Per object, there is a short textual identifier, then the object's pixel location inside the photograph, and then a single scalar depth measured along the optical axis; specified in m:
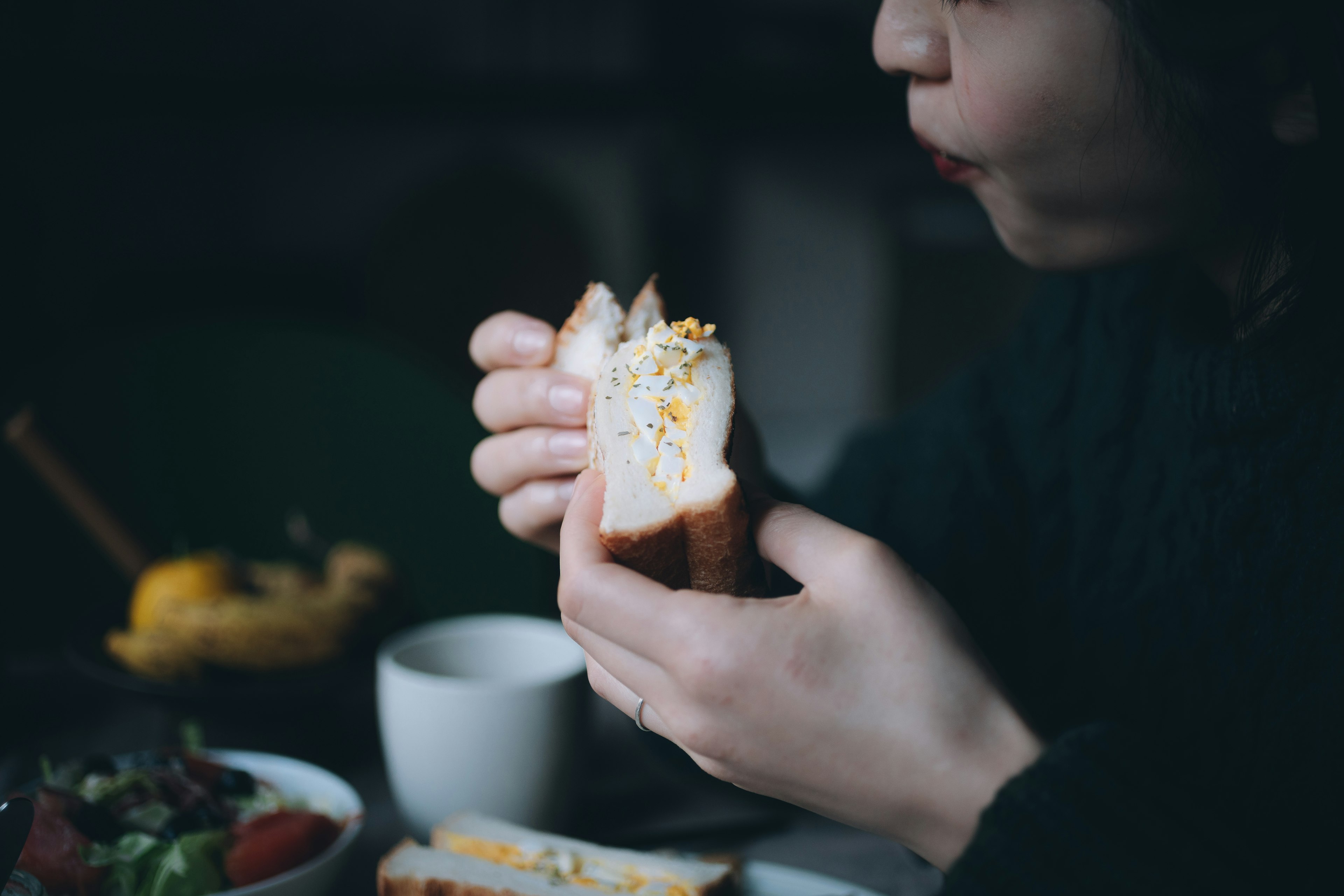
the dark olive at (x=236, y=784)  0.77
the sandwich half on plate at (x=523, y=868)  0.66
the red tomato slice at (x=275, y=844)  0.65
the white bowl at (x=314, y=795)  0.64
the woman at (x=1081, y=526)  0.47
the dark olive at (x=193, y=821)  0.69
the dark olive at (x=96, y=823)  0.67
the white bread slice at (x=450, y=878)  0.66
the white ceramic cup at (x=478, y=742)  0.77
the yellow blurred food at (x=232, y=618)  0.92
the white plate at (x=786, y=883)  0.69
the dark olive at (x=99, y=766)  0.77
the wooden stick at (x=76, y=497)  1.08
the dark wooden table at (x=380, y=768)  0.79
